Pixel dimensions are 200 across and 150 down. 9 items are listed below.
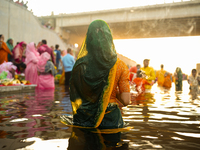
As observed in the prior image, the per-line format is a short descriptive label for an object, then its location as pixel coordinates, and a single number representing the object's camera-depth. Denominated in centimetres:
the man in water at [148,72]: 903
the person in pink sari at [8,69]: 815
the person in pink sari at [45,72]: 909
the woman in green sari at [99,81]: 253
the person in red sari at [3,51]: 952
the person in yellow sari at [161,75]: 1433
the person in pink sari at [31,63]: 955
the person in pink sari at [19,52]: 1001
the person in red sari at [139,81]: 828
